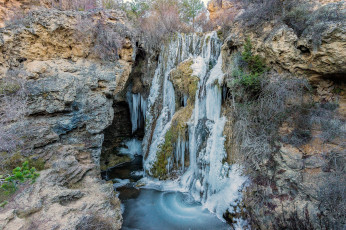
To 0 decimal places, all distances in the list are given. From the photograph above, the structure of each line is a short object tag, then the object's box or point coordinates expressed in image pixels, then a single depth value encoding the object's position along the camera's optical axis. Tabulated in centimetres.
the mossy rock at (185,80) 751
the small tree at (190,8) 1301
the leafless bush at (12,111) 454
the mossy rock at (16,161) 420
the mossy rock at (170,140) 742
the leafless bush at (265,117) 489
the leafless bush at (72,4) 911
